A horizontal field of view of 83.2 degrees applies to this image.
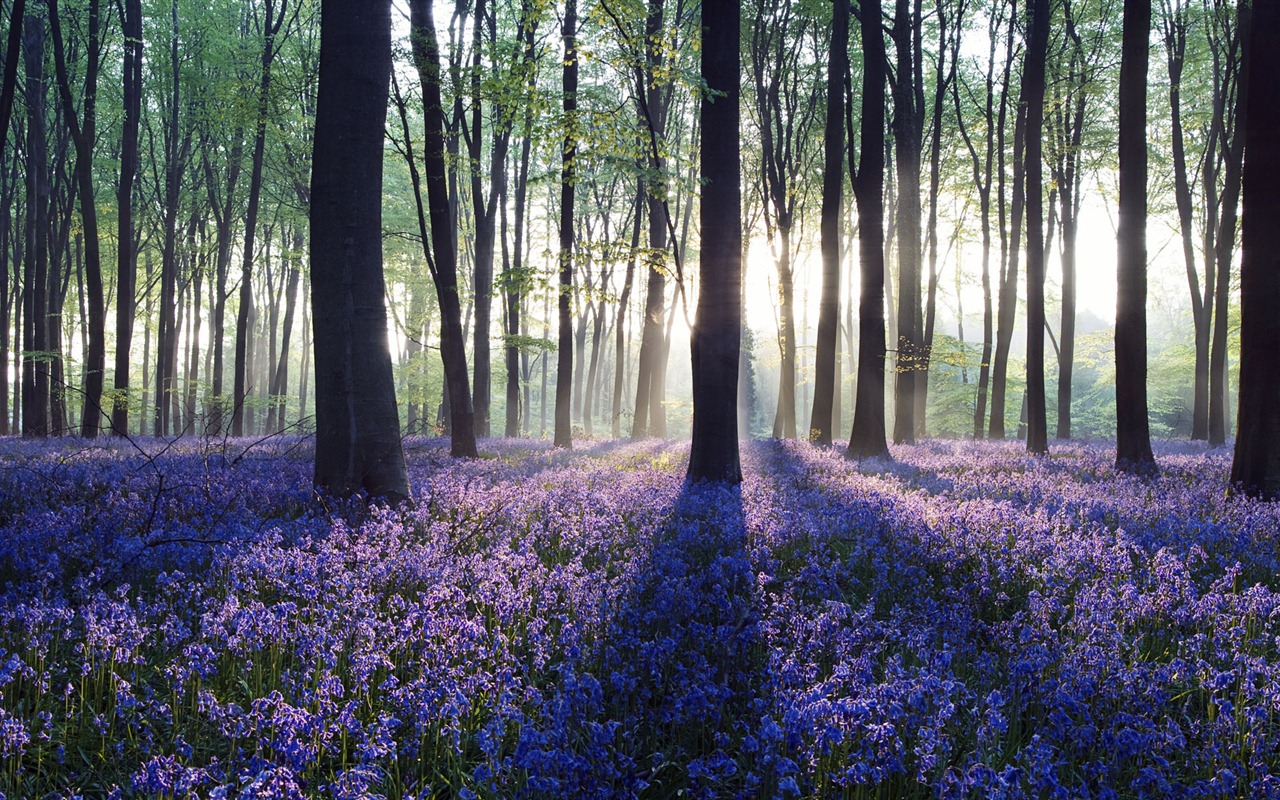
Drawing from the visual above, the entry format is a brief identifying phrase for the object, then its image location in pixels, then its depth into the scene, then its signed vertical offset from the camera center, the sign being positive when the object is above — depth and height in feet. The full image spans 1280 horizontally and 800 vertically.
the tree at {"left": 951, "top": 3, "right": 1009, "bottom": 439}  74.59 +21.60
